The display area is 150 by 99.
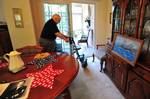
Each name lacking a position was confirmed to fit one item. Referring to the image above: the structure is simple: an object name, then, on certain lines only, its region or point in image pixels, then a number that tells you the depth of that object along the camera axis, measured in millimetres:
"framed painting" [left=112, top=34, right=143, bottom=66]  1329
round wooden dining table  716
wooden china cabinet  1189
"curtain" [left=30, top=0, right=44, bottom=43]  2809
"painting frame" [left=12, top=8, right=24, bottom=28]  2466
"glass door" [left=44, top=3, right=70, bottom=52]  2997
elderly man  2075
